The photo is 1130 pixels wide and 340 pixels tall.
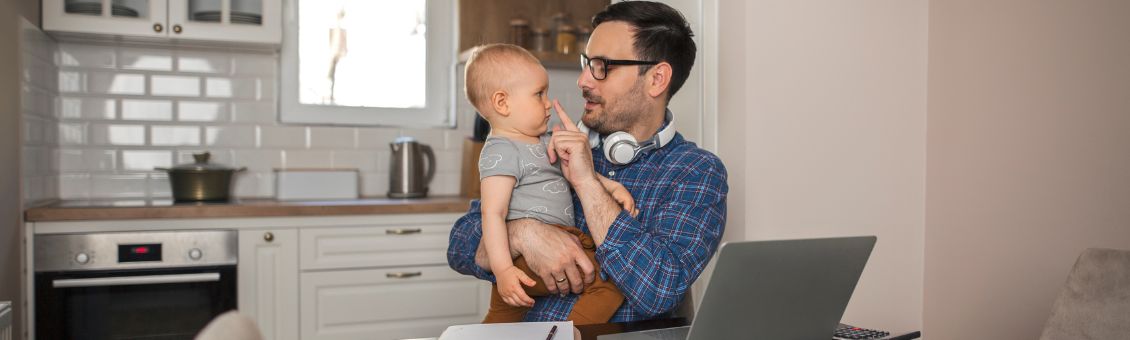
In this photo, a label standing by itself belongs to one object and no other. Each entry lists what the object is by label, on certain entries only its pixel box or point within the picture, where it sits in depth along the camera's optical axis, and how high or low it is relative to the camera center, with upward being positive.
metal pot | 3.12 -0.09
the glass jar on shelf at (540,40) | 3.65 +0.50
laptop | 1.10 -0.18
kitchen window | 3.58 +0.40
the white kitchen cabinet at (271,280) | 2.93 -0.43
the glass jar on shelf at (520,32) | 3.62 +0.53
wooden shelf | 3.64 +0.60
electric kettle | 3.47 -0.05
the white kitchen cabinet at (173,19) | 3.00 +0.49
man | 1.58 -0.07
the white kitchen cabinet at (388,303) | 3.04 -0.53
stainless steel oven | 2.75 -0.42
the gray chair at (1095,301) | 1.51 -0.26
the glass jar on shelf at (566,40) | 3.68 +0.51
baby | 1.59 -0.02
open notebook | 1.23 -0.26
